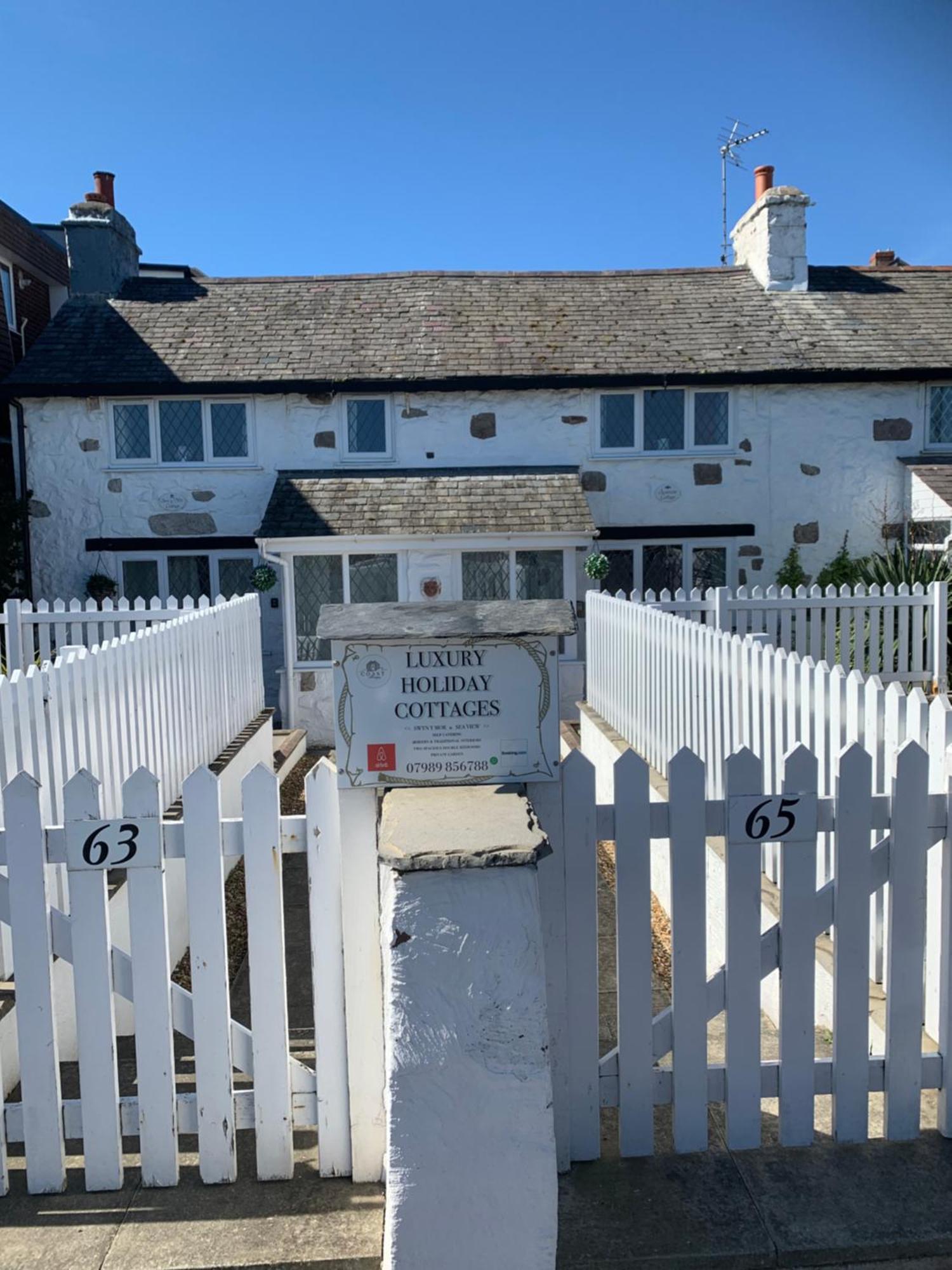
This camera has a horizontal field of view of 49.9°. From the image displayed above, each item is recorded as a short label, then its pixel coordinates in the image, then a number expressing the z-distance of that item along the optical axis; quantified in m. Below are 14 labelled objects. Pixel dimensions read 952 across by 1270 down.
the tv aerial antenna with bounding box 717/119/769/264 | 21.16
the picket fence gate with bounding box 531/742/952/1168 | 2.94
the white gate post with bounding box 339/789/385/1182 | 2.88
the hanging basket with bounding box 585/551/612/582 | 12.80
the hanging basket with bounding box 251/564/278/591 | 13.03
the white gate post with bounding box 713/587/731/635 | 9.89
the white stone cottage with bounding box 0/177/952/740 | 14.06
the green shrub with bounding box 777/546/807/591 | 14.01
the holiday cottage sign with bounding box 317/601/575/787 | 2.77
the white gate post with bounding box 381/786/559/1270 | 2.35
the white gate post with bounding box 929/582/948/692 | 10.39
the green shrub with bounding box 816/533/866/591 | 13.76
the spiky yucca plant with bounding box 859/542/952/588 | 12.20
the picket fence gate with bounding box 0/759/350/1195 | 2.84
